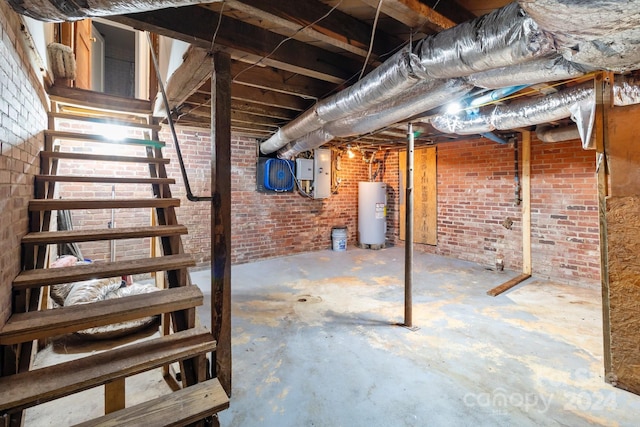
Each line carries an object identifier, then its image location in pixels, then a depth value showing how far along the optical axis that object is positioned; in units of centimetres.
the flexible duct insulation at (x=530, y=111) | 201
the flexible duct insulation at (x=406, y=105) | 198
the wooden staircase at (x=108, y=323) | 127
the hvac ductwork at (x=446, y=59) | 128
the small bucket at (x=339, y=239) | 602
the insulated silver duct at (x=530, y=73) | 151
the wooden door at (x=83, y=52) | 387
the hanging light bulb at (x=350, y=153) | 607
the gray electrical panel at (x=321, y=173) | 555
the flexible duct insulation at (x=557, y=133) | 342
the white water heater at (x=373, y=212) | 615
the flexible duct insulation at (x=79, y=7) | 101
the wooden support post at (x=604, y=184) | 194
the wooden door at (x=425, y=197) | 561
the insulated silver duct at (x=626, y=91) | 197
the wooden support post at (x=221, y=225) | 185
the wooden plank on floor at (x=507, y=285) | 354
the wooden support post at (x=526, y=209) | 428
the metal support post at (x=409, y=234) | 272
